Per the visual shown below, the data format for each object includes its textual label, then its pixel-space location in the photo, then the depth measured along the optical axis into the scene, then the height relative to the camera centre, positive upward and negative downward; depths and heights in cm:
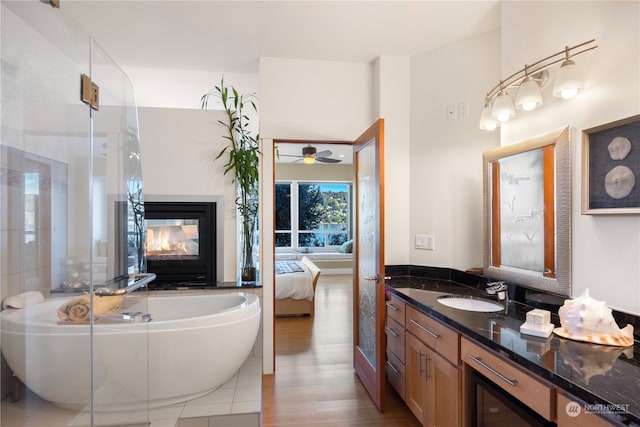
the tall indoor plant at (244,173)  310 +41
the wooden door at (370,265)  233 -40
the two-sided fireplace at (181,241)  339 -26
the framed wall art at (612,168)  140 +21
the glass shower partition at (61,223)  98 -2
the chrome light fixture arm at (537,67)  165 +84
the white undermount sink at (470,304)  195 -55
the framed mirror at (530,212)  176 +1
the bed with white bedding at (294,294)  445 -106
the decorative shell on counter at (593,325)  132 -46
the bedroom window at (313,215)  807 +3
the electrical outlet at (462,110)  267 +86
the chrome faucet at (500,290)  197 -45
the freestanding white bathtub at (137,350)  109 -76
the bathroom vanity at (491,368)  101 -60
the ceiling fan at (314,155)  524 +109
